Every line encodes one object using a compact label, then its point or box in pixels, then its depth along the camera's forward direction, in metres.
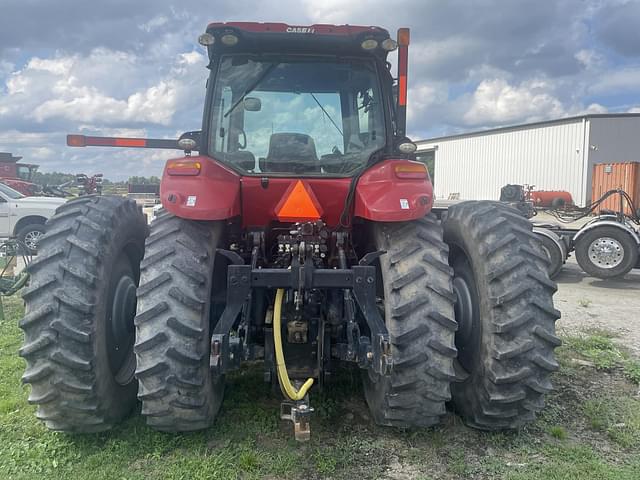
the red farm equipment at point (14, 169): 25.88
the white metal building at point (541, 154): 26.09
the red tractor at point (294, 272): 2.96
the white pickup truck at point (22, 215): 13.02
